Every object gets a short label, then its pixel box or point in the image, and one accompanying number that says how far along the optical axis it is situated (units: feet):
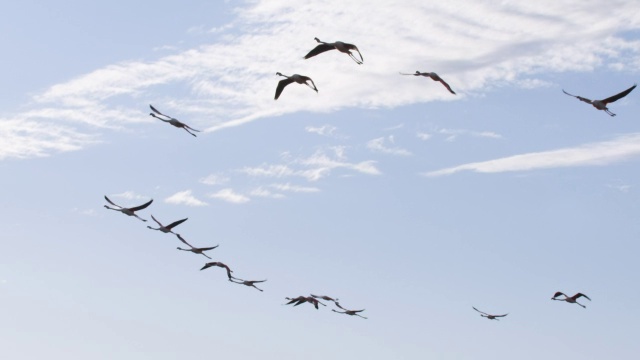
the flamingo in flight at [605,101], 183.23
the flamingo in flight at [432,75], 160.48
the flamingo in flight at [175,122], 157.83
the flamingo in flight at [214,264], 196.03
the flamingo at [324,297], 201.93
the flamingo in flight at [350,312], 200.97
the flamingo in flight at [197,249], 177.68
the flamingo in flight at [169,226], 179.93
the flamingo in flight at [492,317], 217.27
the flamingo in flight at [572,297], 219.20
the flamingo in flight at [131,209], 172.86
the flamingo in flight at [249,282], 184.99
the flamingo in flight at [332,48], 149.72
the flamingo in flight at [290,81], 157.49
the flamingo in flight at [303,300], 207.00
